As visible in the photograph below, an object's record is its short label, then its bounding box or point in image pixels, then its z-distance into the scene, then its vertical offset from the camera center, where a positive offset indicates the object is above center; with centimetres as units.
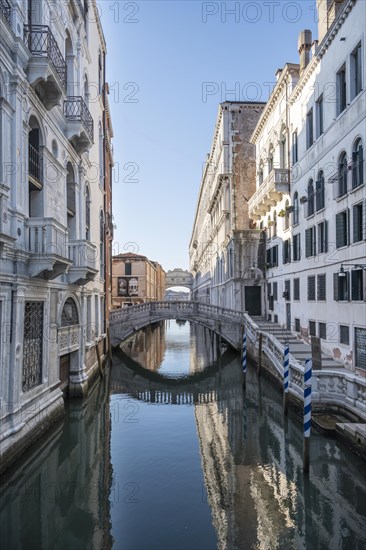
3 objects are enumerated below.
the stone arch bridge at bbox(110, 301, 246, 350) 2291 -118
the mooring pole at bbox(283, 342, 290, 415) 1197 -225
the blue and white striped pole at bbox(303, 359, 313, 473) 818 -225
